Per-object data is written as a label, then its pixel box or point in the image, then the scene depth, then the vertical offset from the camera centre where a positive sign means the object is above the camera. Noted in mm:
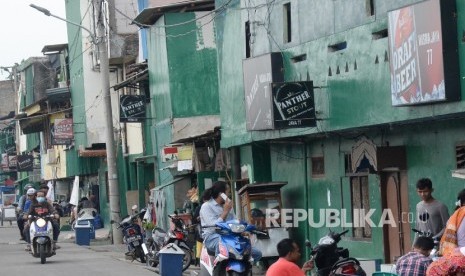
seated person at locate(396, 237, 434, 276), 13062 -1432
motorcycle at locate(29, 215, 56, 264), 26875 -1898
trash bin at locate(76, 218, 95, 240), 38844 -2413
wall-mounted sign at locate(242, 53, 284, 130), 23094 +1192
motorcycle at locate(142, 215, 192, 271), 24062 -1971
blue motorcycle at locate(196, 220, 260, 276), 17266 -1574
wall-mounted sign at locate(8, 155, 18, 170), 82000 -441
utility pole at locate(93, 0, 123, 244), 35344 +431
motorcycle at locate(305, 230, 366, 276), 15797 -1578
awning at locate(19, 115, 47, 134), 62681 +1711
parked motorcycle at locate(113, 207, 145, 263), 27359 -2068
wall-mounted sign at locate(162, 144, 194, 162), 31703 -173
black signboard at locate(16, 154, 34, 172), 73375 -451
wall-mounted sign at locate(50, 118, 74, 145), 53406 +954
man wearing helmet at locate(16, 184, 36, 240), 32356 -1552
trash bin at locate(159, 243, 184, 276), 22066 -2158
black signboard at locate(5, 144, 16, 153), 92381 +627
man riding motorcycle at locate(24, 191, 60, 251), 27531 -1315
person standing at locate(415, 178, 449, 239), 15820 -1085
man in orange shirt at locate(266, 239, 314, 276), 12836 -1333
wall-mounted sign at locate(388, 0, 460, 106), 16312 +1128
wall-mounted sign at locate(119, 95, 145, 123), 38938 +1333
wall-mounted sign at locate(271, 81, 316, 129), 21589 +605
